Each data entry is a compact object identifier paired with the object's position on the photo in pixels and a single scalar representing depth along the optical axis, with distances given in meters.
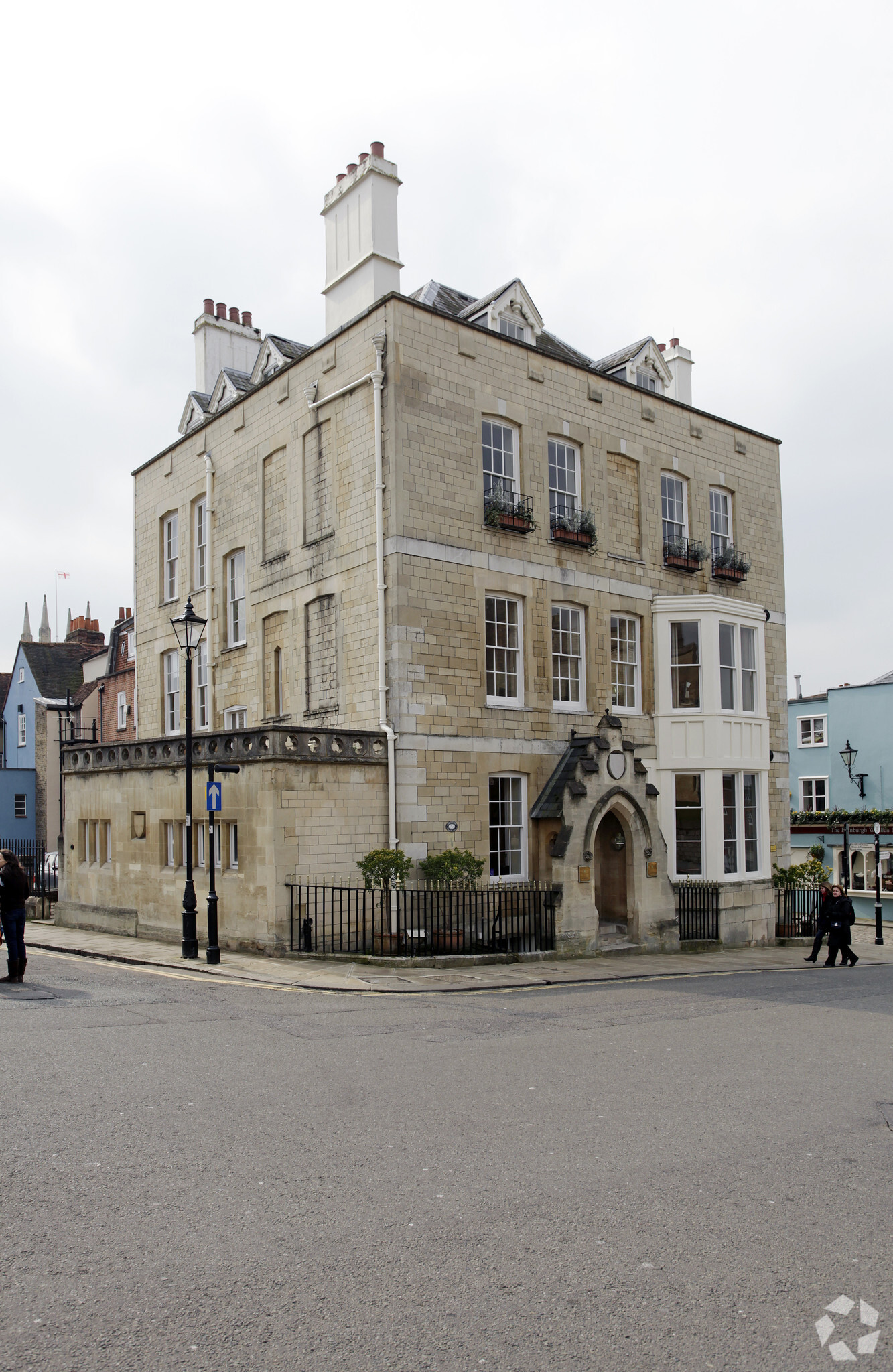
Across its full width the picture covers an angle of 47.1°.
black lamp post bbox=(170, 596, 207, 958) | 16.95
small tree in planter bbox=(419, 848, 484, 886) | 18.70
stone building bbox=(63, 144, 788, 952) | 19.55
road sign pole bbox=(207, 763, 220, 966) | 16.16
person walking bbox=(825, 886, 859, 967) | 21.05
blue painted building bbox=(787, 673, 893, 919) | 42.28
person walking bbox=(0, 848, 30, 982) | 13.35
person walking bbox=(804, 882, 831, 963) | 21.34
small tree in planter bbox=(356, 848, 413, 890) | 17.80
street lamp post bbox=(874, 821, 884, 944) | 28.17
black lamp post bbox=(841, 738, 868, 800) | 35.97
